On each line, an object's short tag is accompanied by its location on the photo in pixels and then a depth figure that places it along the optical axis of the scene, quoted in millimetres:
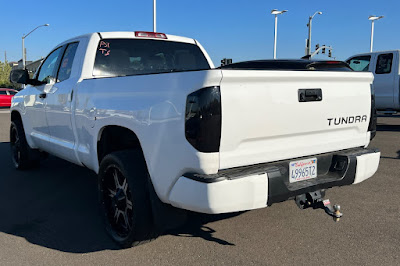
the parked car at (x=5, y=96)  23630
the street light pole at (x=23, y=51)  39453
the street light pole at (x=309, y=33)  31500
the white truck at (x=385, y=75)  10344
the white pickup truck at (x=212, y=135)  2365
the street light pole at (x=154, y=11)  18203
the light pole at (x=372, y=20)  35469
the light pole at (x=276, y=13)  30816
